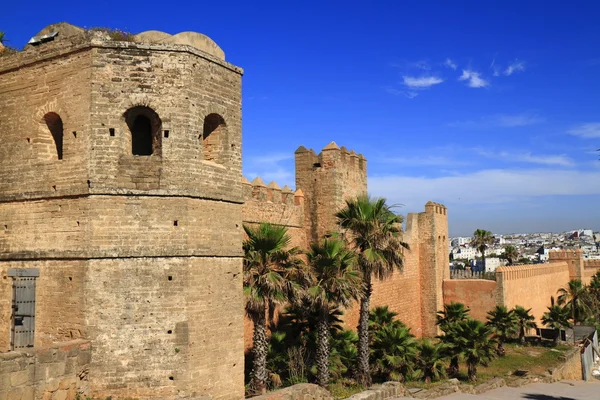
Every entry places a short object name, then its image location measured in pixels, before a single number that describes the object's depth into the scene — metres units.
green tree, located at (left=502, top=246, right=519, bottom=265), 61.06
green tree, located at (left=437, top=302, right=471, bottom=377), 19.50
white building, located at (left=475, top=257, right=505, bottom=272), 110.03
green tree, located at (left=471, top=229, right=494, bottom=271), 54.59
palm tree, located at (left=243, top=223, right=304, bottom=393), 13.34
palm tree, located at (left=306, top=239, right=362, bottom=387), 14.98
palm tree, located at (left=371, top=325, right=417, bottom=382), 17.36
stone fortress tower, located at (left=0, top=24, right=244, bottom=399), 10.14
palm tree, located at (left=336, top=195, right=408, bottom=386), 16.39
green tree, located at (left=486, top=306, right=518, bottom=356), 25.80
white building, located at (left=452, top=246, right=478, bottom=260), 181.90
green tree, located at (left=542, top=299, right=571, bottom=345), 29.42
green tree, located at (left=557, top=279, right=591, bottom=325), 34.69
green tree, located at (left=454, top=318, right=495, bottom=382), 19.08
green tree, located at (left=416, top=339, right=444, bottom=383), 18.36
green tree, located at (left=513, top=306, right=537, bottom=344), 27.56
